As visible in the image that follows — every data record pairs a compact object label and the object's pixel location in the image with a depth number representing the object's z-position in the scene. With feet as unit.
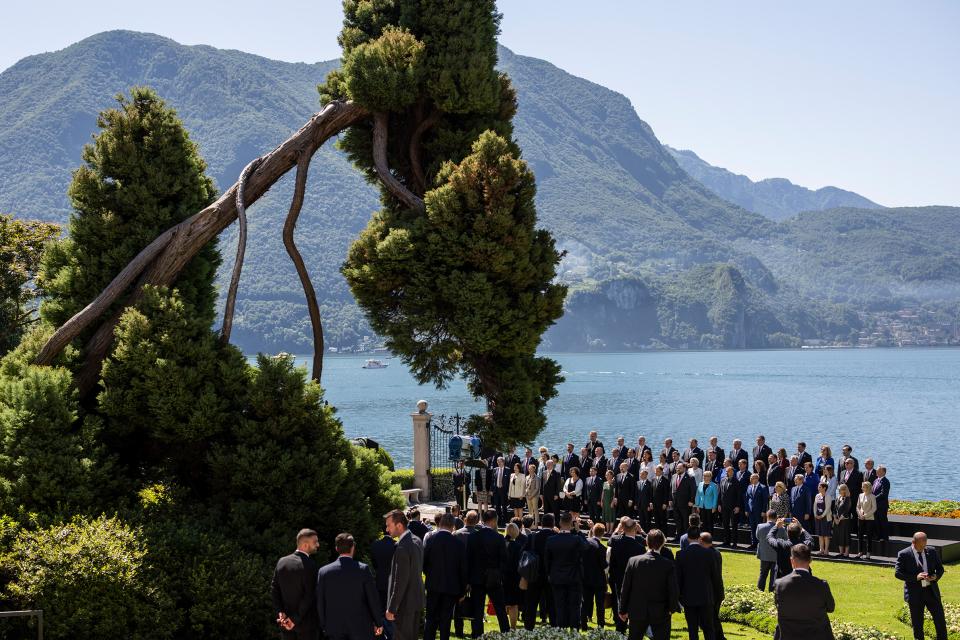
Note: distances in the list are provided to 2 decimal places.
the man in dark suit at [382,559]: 34.88
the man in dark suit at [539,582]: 40.91
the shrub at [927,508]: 76.54
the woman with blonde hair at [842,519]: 61.52
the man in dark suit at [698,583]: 37.40
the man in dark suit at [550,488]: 72.38
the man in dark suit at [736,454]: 71.82
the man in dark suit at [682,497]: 67.46
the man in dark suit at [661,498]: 69.46
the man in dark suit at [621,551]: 40.24
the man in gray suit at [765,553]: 49.19
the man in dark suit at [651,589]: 34.88
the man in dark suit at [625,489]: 71.31
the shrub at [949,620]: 42.68
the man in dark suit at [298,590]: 31.27
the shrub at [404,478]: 87.39
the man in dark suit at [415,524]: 41.37
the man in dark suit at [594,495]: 72.90
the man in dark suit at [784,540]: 42.68
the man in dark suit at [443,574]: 37.14
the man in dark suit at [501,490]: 75.48
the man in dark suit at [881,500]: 63.31
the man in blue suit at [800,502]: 64.28
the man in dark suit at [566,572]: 39.14
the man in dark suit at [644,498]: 70.23
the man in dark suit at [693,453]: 74.05
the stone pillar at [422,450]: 83.56
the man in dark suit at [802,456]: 69.23
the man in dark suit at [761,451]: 73.51
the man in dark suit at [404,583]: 33.12
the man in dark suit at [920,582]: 40.42
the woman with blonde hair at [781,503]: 60.13
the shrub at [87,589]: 33.83
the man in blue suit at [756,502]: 64.85
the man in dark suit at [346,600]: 30.45
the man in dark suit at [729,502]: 66.80
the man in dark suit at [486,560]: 38.83
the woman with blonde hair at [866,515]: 62.23
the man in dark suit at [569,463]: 78.69
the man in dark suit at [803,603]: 30.86
